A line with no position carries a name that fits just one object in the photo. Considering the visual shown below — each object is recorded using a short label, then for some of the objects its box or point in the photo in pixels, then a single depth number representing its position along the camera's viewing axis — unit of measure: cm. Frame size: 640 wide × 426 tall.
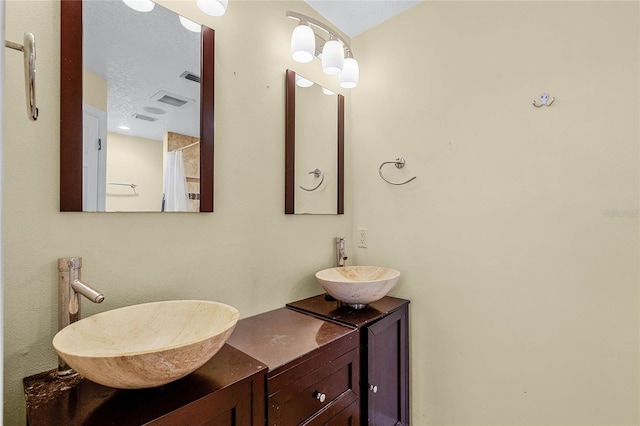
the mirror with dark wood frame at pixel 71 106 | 98
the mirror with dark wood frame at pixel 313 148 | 163
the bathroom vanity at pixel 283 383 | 78
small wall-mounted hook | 136
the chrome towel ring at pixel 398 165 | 179
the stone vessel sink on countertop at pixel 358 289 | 139
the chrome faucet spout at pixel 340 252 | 187
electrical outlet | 197
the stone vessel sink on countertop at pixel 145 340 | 69
